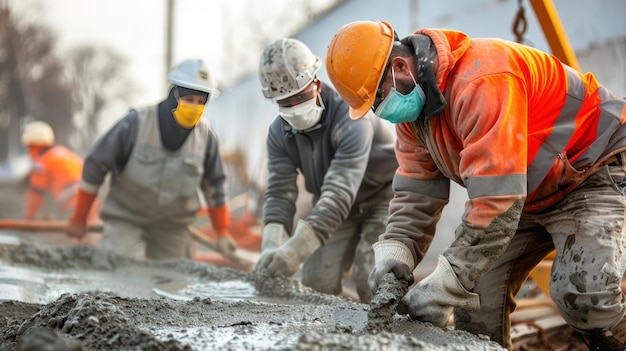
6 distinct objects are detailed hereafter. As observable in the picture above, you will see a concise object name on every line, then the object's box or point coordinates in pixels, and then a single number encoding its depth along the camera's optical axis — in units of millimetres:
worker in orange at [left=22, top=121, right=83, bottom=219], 9320
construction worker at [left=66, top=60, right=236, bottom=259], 6000
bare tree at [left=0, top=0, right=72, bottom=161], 29016
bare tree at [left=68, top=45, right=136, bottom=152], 35031
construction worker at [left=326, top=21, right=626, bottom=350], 2643
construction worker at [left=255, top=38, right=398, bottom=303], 4359
